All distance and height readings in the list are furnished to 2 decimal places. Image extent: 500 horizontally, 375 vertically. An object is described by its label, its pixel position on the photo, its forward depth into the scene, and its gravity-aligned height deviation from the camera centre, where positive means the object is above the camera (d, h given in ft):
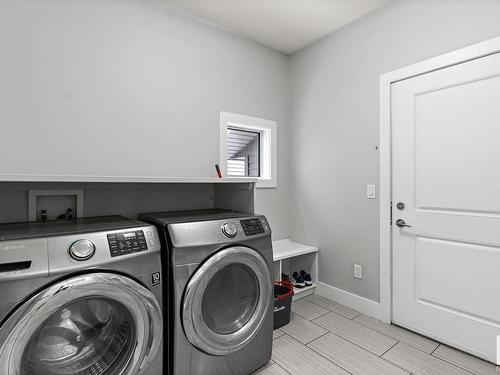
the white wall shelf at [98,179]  3.50 +0.13
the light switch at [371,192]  7.36 -0.13
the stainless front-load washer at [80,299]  3.03 -1.40
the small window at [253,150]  8.97 +1.33
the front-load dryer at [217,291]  4.29 -1.85
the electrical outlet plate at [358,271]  7.72 -2.43
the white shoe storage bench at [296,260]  7.98 -2.40
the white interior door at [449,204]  5.45 -0.37
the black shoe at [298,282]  8.68 -3.07
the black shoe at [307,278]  8.85 -3.00
